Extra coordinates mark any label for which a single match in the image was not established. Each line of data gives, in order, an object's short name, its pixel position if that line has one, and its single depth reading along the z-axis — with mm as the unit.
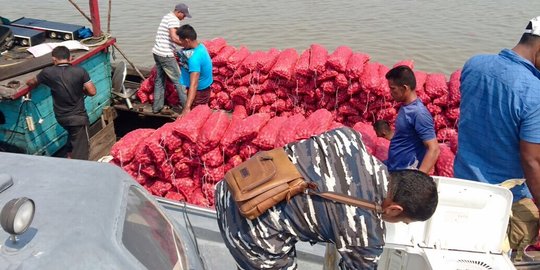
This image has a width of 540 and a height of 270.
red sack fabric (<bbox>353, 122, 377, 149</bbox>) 4520
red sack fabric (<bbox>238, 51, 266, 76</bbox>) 6156
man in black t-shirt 5043
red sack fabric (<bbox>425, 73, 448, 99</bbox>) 5559
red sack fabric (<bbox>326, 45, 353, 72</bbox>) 5633
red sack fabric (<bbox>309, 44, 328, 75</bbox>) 5738
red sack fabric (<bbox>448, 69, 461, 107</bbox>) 5446
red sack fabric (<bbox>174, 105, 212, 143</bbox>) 4438
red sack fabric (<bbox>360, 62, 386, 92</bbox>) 5492
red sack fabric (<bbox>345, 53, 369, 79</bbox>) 5598
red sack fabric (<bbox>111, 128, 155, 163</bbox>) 4445
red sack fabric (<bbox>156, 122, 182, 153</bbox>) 4430
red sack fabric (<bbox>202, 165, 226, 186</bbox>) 4547
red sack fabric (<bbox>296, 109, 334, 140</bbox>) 4430
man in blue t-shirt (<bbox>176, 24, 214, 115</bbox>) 5645
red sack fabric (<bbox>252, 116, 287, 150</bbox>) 4406
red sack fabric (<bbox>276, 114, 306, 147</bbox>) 4340
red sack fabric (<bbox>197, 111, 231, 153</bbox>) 4438
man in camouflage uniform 2020
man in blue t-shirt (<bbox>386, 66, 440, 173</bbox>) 3520
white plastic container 2625
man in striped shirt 6434
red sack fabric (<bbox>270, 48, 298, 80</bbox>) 5887
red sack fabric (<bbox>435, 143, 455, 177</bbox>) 4145
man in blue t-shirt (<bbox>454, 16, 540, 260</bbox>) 2660
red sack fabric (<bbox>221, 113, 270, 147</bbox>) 4492
